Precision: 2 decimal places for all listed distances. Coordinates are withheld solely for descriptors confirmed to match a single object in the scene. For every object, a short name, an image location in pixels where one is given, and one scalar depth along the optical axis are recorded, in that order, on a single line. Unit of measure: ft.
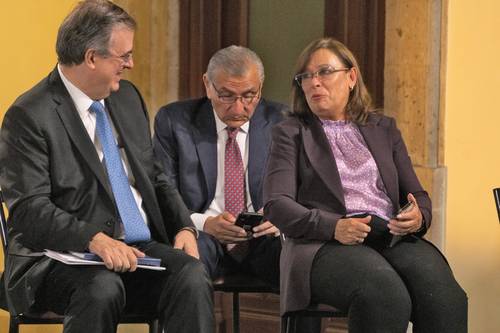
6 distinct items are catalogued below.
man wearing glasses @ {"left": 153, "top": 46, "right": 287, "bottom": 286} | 27.82
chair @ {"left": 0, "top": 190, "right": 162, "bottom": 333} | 22.79
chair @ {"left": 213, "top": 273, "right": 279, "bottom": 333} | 26.11
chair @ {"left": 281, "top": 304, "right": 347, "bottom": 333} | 23.73
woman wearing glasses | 22.97
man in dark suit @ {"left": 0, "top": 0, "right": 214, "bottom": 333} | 21.88
